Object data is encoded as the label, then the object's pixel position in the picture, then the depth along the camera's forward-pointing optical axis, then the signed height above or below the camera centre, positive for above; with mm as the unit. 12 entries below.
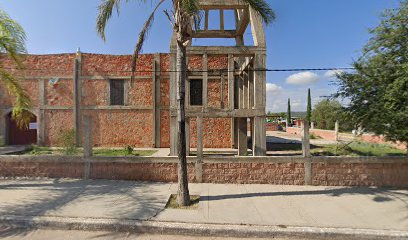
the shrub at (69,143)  7872 -674
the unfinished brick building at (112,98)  13156 +1746
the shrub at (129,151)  10007 -1231
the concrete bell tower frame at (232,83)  7473 +1583
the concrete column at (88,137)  6702 -361
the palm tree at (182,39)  5047 +2095
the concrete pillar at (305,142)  6466 -560
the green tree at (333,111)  7117 +446
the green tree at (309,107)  35719 +2934
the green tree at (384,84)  5863 +1188
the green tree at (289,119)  41456 +1039
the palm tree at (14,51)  5895 +2216
